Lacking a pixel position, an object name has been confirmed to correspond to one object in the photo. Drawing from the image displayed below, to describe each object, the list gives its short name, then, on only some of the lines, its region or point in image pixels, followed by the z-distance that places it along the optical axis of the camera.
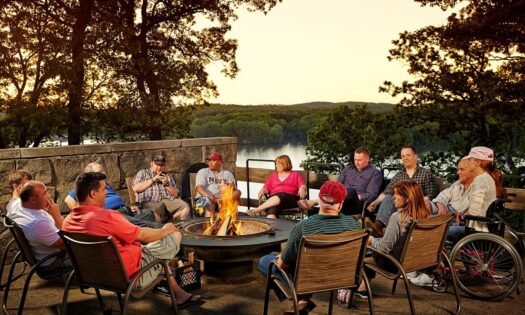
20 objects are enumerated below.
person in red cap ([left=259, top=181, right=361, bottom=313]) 3.85
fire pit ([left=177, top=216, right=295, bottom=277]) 4.93
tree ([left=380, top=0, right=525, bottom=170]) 11.16
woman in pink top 6.99
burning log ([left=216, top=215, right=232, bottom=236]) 5.44
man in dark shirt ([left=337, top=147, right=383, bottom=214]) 6.83
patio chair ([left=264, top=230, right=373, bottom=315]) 3.57
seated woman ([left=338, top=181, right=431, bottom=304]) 4.38
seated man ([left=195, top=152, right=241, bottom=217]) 7.13
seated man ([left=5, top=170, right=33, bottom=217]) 5.11
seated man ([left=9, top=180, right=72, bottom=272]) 4.40
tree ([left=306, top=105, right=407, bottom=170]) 13.47
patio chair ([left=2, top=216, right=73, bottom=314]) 4.30
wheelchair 4.80
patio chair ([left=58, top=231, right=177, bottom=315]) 3.63
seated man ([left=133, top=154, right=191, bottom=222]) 6.86
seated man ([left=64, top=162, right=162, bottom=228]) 5.85
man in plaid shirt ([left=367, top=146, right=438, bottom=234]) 6.16
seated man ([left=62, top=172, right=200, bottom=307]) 3.86
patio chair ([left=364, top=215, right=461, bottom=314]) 4.15
